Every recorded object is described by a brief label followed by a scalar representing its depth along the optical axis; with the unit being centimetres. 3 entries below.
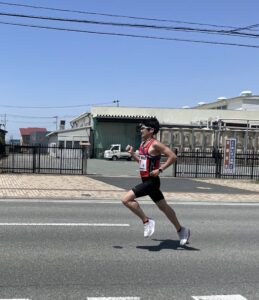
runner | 749
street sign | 2445
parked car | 5375
